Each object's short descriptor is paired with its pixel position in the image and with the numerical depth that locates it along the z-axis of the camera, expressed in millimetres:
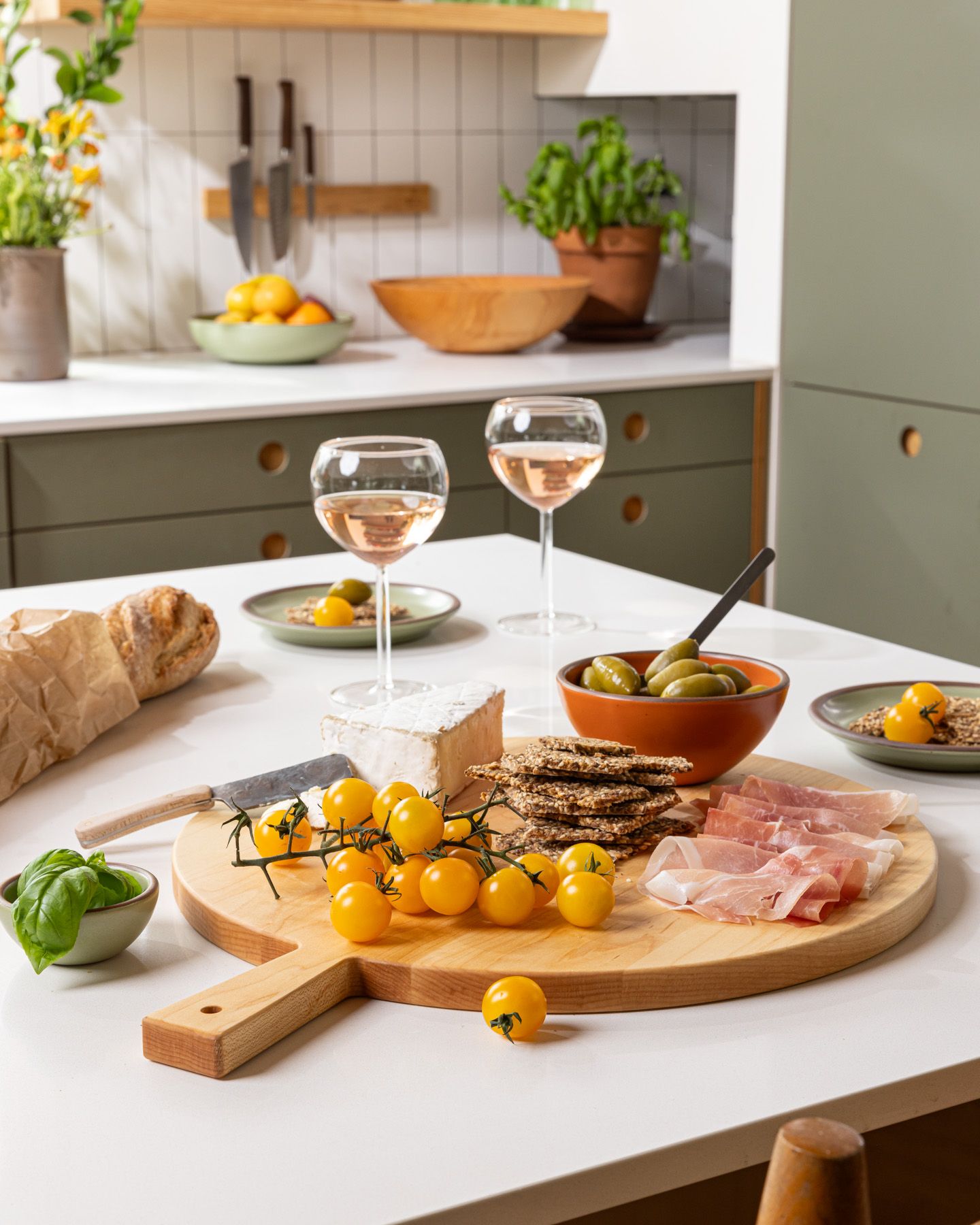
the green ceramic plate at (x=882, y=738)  1075
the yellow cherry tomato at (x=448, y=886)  789
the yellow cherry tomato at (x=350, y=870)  808
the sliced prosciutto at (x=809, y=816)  900
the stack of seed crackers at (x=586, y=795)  870
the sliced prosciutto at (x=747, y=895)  798
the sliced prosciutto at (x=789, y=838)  853
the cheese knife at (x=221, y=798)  947
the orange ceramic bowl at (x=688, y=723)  987
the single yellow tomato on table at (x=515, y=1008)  709
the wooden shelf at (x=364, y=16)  2939
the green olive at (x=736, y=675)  1057
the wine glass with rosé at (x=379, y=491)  1138
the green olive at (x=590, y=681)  1058
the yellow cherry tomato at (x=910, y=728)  1103
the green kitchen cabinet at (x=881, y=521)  2760
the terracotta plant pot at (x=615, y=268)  3480
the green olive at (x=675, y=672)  1034
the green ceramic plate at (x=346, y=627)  1413
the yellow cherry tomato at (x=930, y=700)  1111
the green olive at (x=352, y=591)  1474
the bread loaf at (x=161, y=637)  1253
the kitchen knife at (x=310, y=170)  3393
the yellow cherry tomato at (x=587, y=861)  814
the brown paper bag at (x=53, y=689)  1085
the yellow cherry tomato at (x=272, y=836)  863
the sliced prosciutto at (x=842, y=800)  938
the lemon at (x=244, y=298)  3148
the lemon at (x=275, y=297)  3127
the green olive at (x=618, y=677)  1040
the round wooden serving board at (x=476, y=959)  710
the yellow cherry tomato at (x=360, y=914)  770
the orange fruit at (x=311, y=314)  3107
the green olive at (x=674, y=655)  1066
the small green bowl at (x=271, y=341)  3082
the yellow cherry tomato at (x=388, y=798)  839
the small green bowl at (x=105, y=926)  780
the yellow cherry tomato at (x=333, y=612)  1434
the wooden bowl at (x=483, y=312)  3199
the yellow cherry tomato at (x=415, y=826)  796
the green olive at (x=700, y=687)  1012
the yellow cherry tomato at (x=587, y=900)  784
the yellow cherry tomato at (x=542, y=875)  802
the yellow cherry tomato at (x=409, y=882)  798
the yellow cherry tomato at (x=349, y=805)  869
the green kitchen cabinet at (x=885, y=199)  2650
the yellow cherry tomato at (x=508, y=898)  785
